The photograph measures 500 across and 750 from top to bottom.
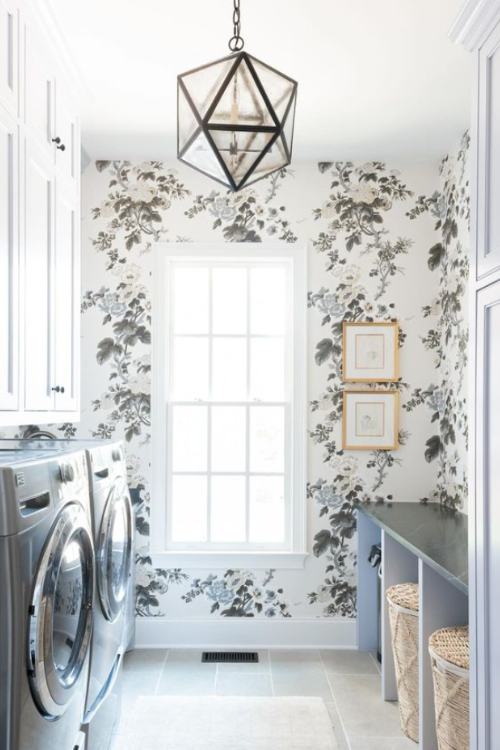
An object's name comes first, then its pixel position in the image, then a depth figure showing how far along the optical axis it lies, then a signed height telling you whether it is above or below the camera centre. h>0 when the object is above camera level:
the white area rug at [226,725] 2.83 -1.47
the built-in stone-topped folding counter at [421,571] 2.63 -0.83
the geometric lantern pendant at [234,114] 1.72 +0.64
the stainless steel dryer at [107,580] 2.29 -0.73
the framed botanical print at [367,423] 3.92 -0.26
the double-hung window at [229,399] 3.94 -0.13
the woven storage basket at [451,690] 2.30 -1.04
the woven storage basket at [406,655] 2.88 -1.16
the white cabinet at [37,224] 2.13 +0.51
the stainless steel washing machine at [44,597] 1.54 -0.54
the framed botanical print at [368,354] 3.93 +0.11
